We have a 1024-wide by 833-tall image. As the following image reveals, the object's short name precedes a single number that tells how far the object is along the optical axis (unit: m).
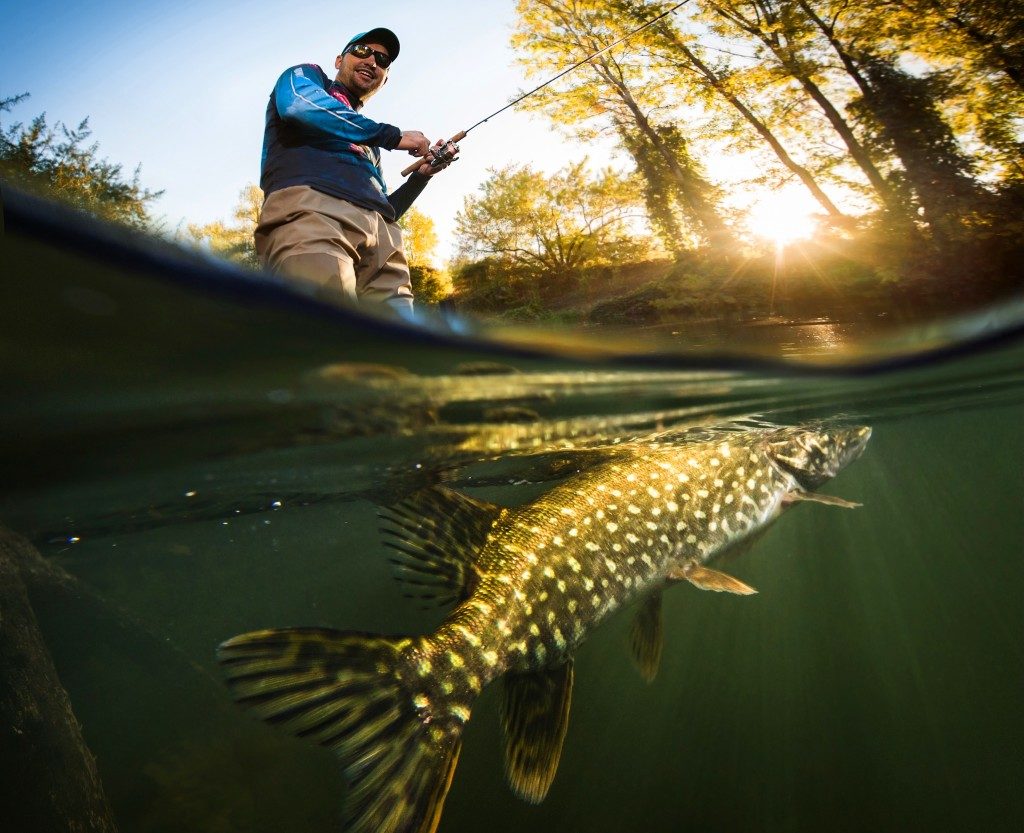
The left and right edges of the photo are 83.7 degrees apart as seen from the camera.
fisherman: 2.85
